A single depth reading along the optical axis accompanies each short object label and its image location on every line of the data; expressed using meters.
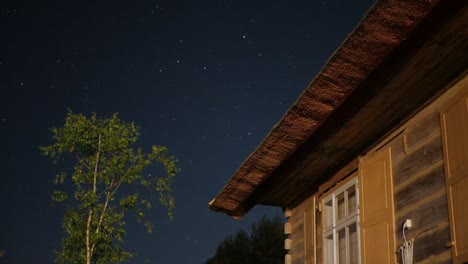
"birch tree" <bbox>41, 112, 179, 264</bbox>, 13.78
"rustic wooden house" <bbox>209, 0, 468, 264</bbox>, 4.74
